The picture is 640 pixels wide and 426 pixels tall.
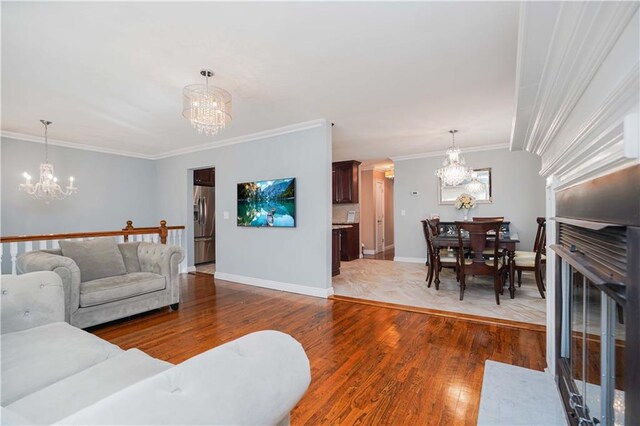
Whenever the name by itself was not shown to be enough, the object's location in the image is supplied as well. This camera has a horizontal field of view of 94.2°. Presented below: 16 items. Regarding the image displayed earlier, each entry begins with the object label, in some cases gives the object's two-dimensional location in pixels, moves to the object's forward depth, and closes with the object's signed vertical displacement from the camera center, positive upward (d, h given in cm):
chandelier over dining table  493 +70
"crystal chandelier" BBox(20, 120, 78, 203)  434 +41
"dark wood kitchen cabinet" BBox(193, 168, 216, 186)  622 +76
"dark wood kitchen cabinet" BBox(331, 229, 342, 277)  544 -78
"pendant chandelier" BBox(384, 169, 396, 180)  924 +120
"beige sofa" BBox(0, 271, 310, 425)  59 -50
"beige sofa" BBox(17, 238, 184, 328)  279 -70
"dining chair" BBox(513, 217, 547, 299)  378 -69
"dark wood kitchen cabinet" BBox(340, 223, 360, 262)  720 -79
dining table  382 -47
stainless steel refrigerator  621 -23
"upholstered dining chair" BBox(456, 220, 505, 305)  360 -56
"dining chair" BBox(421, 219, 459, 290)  430 -70
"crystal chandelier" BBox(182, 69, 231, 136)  257 +95
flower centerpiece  598 +17
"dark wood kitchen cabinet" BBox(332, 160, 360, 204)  731 +74
